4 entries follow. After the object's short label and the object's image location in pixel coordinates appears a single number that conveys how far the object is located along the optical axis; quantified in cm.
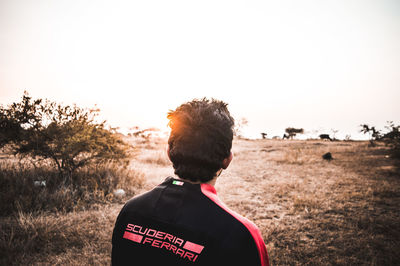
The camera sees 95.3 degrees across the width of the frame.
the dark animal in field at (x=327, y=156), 1283
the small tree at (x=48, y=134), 548
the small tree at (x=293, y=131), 5281
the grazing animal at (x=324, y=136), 4330
